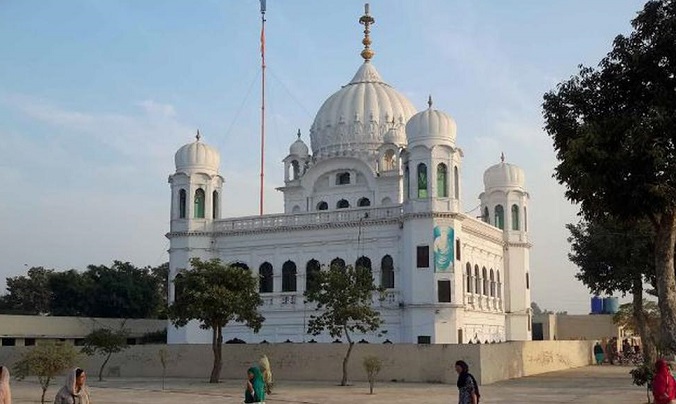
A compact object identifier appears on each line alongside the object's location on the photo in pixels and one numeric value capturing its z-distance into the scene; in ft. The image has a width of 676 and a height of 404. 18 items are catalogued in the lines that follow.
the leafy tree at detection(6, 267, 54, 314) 230.07
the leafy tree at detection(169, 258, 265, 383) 104.27
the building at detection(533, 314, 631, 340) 211.82
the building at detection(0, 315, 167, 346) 162.40
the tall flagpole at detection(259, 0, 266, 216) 163.84
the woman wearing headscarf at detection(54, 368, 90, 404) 38.55
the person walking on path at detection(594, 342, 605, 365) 158.61
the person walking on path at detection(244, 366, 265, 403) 48.06
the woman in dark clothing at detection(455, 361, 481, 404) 45.09
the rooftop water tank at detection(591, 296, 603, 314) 234.17
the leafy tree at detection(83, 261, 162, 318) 206.39
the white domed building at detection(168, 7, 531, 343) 133.80
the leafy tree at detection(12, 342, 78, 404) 70.79
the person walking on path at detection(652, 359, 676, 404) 48.49
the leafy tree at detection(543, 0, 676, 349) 68.64
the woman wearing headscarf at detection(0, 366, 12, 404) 37.58
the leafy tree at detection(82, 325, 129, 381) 114.83
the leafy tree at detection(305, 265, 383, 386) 103.24
